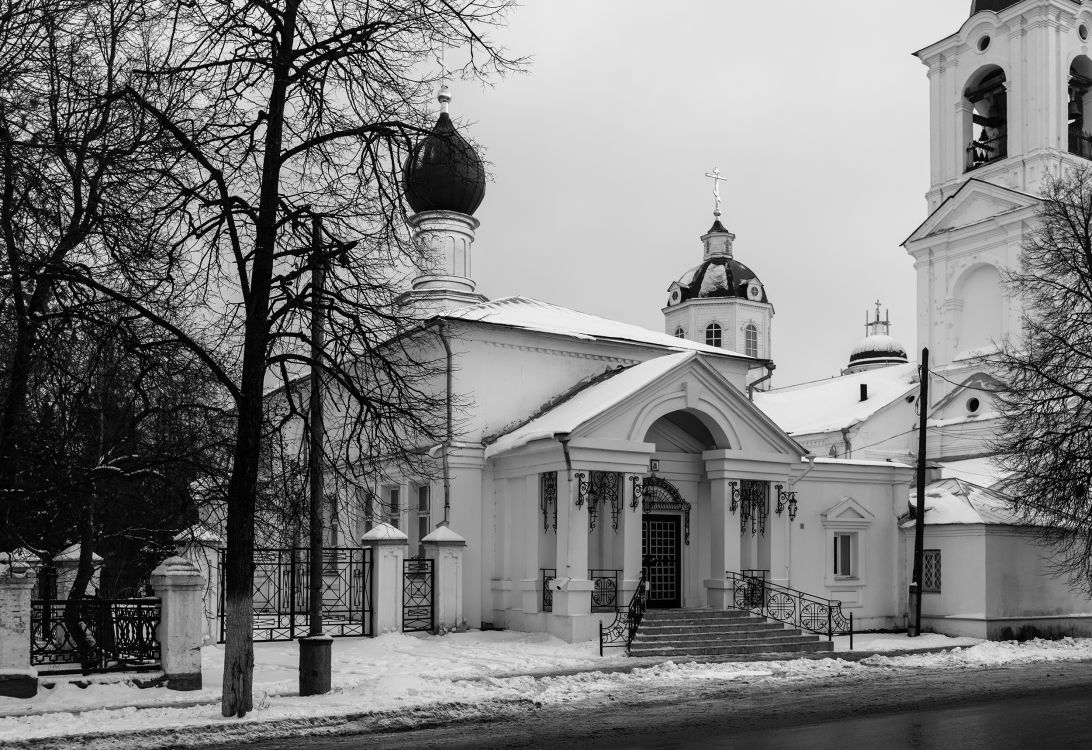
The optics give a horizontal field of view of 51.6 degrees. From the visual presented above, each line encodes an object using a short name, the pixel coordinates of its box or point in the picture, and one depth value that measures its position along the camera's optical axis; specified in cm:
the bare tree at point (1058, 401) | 2198
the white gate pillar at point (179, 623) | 1395
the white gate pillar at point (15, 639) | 1279
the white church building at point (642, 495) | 2134
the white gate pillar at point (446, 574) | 2112
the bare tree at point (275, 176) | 1203
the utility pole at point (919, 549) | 2411
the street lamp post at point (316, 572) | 1326
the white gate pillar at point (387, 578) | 2012
